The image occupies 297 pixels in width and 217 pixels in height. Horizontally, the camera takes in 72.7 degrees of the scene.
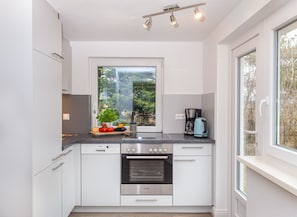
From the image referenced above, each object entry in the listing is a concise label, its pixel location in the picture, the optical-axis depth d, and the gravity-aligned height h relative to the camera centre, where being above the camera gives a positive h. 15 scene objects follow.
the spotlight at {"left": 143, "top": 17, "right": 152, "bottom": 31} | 1.76 +0.73
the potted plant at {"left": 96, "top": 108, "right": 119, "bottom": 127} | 2.71 -0.11
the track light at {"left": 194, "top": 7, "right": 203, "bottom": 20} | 1.54 +0.72
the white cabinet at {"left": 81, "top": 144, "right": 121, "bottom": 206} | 2.42 -0.78
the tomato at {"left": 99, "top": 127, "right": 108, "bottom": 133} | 2.72 -0.29
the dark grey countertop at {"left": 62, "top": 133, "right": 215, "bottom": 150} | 2.39 -0.38
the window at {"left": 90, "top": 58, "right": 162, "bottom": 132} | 2.95 +0.25
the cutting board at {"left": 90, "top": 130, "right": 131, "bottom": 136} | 2.67 -0.34
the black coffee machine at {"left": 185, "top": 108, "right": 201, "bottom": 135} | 2.77 -0.14
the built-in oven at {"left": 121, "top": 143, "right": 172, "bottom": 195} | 2.41 -0.74
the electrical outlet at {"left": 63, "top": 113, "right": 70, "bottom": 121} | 2.89 -0.12
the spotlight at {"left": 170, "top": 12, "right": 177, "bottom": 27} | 1.64 +0.71
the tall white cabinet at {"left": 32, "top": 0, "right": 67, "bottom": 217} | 1.50 -0.05
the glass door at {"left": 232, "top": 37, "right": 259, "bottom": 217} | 1.86 -0.05
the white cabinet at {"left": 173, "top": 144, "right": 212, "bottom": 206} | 2.43 -0.81
